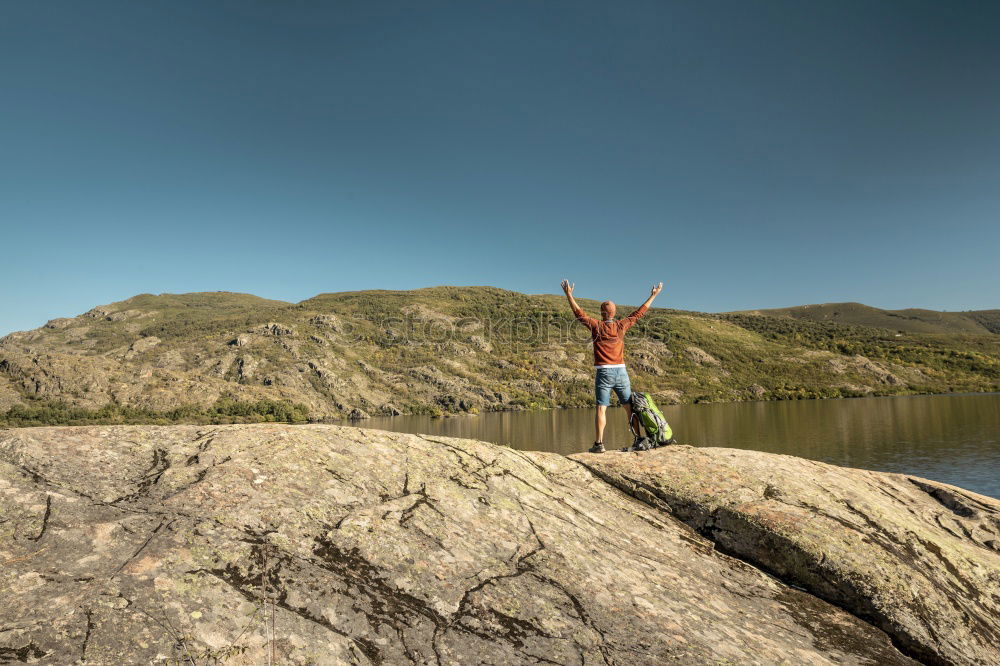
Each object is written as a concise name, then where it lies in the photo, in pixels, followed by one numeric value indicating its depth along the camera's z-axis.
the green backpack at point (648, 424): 10.91
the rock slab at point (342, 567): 4.00
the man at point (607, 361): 11.14
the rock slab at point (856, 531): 6.58
